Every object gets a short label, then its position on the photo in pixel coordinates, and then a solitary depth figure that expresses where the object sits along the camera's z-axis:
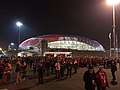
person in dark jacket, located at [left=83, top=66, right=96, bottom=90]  2.96
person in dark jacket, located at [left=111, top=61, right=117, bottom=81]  5.87
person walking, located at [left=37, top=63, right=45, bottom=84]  5.52
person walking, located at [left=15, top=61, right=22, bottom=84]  5.63
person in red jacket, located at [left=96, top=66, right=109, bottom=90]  3.23
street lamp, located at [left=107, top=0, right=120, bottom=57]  9.79
